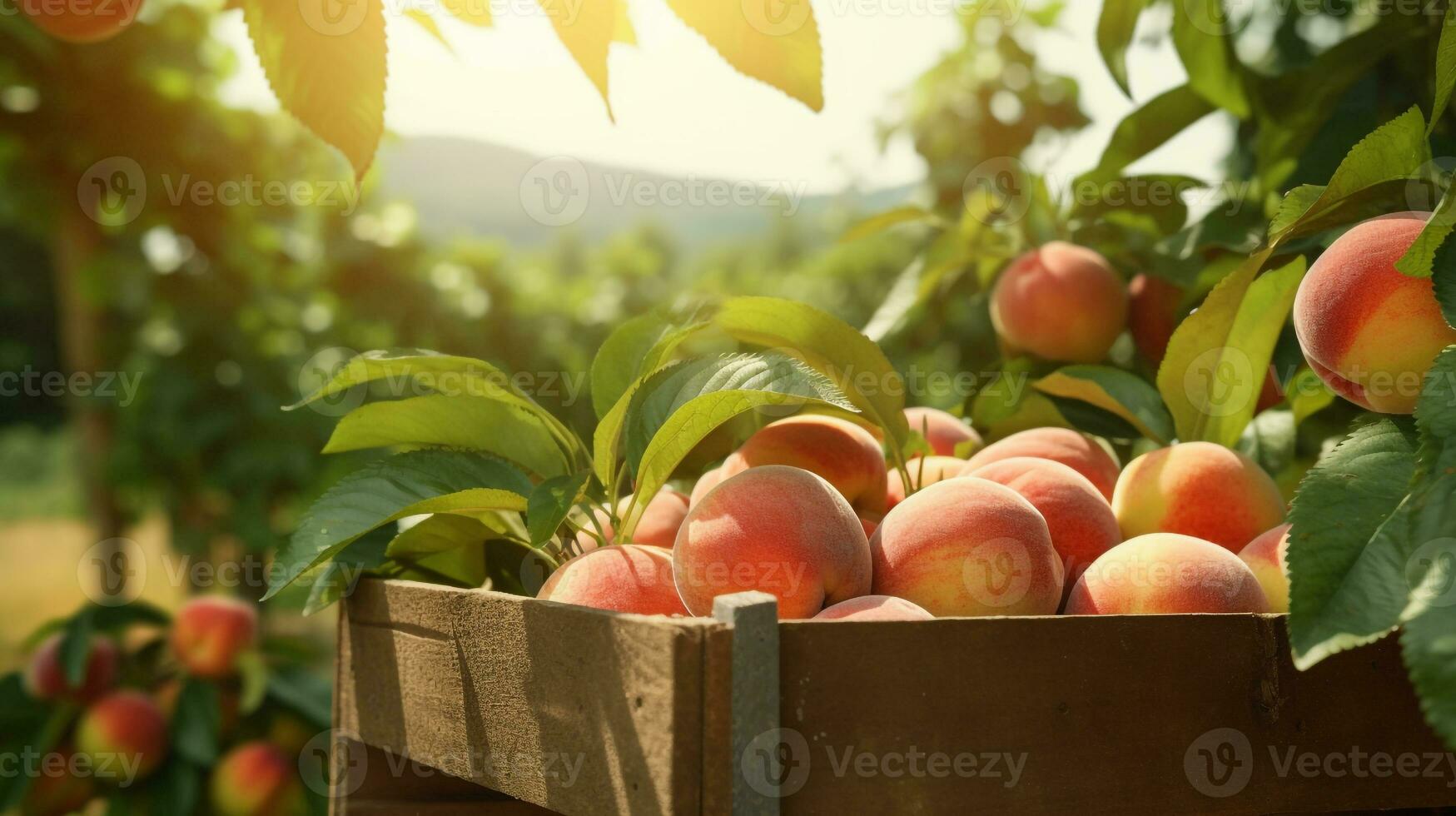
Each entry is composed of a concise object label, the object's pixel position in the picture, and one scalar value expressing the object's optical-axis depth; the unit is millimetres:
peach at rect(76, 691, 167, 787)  1351
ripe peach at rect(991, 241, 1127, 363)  1095
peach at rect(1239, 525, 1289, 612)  659
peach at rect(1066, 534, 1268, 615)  609
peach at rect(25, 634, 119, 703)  1410
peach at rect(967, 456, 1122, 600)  710
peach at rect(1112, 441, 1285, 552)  741
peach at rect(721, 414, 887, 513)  746
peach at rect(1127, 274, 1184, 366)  1130
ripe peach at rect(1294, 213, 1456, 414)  610
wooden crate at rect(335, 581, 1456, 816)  475
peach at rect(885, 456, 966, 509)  828
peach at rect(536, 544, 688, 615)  629
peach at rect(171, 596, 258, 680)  1493
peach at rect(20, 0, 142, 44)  579
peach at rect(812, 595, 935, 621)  570
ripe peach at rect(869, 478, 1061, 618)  623
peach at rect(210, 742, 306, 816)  1431
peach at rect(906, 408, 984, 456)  938
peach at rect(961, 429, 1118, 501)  833
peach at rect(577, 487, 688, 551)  756
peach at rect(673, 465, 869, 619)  600
